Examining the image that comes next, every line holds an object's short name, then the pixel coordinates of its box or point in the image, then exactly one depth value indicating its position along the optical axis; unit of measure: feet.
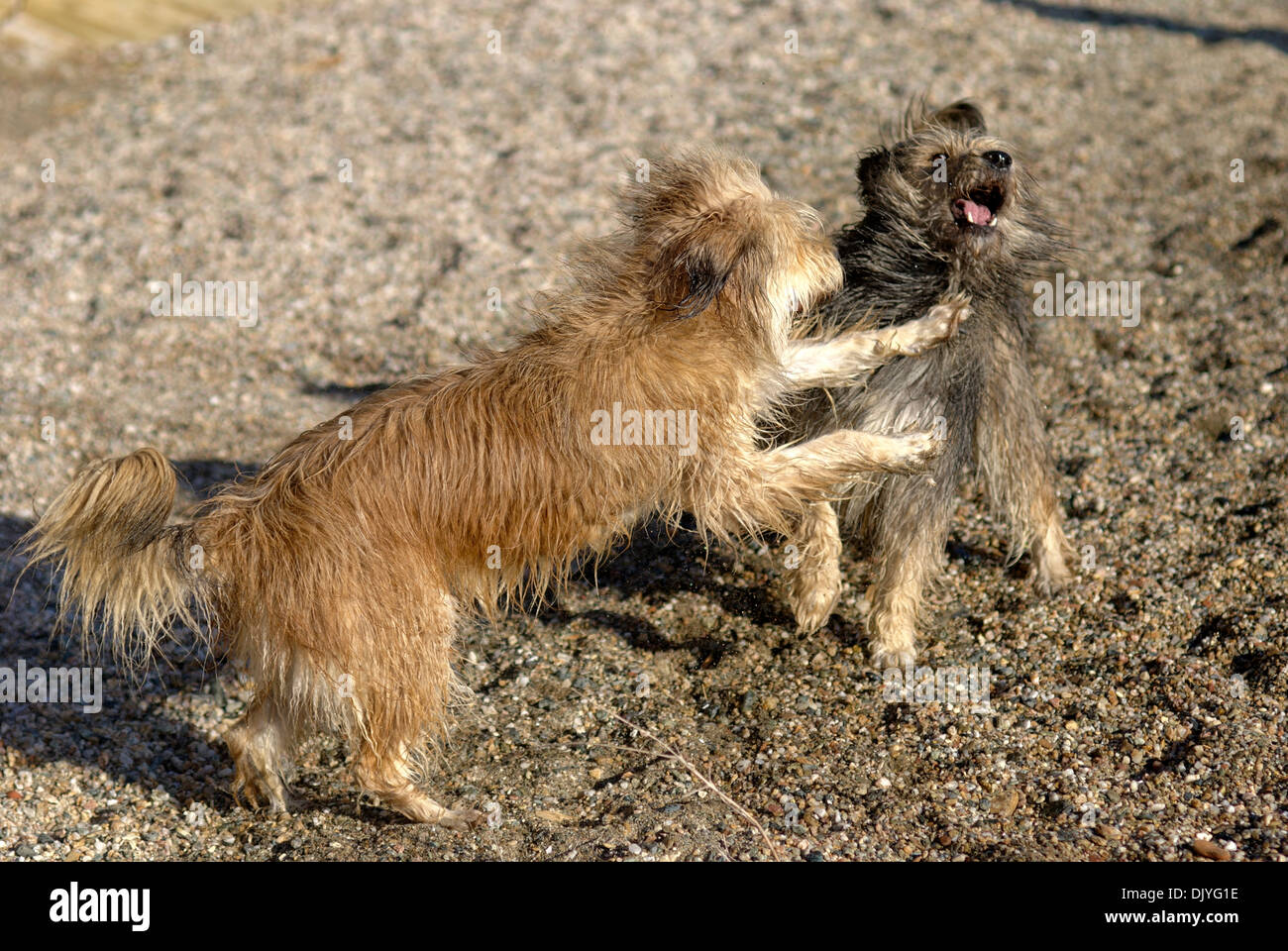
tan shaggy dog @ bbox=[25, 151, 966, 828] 13.24
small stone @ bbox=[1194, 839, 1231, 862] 13.05
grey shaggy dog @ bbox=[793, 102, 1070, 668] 15.89
